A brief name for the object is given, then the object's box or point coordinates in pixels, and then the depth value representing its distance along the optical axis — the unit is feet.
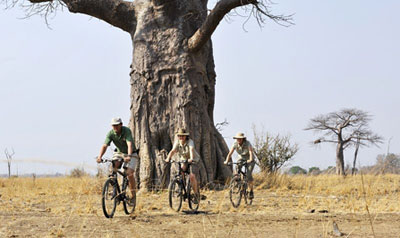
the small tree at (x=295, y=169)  166.06
